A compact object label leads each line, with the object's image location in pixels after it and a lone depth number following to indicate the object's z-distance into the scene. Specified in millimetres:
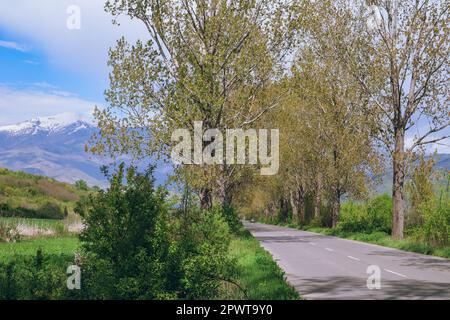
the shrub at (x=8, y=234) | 27641
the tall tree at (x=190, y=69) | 27344
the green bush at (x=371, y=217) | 38719
